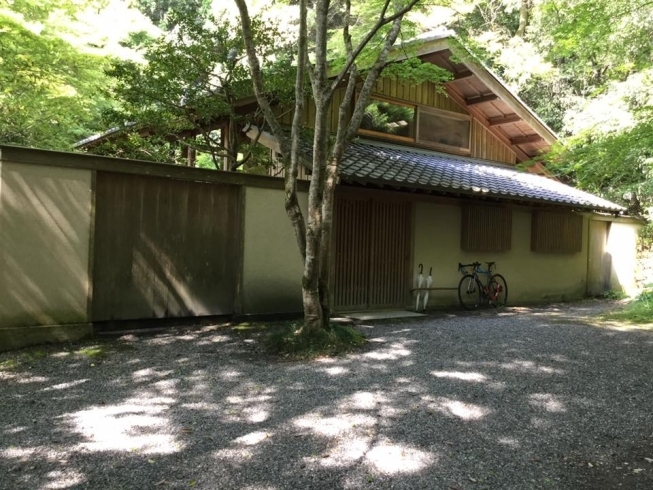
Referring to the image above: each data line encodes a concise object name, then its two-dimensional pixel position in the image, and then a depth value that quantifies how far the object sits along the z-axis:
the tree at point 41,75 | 9.28
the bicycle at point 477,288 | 9.76
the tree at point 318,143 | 5.34
